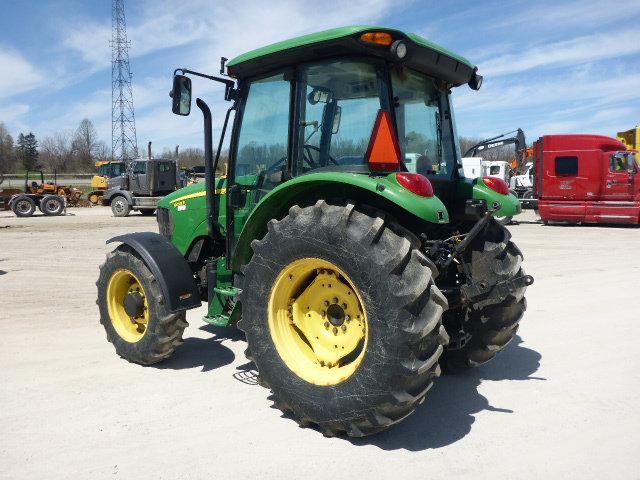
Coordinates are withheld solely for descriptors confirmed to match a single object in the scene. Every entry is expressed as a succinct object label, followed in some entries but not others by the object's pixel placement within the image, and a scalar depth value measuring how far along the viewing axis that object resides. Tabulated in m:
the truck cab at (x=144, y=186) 21.80
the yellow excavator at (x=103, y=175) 26.92
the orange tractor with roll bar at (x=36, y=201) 22.23
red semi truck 15.94
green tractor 2.83
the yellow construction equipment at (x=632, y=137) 20.61
